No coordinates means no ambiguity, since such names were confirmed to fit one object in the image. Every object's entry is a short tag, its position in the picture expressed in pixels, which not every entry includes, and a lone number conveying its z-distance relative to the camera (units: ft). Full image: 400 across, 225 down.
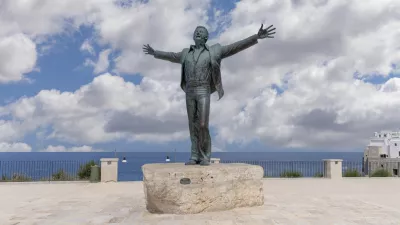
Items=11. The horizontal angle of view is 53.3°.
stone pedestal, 26.53
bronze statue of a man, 28.99
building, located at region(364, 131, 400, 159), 173.27
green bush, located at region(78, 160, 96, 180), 63.10
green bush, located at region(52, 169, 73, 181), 62.80
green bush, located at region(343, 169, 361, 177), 69.34
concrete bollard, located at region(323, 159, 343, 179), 63.98
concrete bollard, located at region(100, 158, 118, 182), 57.93
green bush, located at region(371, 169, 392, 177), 72.02
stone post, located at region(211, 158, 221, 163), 60.70
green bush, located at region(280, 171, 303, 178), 68.39
